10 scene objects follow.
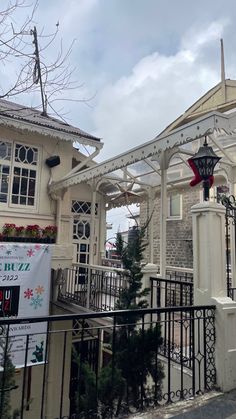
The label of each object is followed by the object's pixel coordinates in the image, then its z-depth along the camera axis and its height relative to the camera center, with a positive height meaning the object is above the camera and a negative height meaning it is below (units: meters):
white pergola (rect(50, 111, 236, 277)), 4.18 +1.65
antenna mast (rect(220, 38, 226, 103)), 10.84 +6.93
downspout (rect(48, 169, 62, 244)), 8.77 +1.02
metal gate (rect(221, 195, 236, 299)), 4.43 +0.60
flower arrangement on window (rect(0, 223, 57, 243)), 7.89 +0.30
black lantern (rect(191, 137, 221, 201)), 3.82 +1.03
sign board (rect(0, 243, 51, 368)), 6.56 -0.94
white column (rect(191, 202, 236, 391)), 3.28 -0.35
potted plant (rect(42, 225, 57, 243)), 8.49 +0.34
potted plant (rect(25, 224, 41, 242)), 8.20 +0.33
